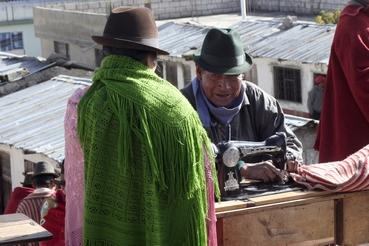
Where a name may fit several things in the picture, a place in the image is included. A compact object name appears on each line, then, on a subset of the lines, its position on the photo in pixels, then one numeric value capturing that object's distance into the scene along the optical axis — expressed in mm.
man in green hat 6038
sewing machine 5527
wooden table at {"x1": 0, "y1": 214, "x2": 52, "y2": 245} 4689
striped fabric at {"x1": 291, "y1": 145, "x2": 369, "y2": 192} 5606
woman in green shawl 4693
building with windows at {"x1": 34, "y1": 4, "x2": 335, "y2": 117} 22936
